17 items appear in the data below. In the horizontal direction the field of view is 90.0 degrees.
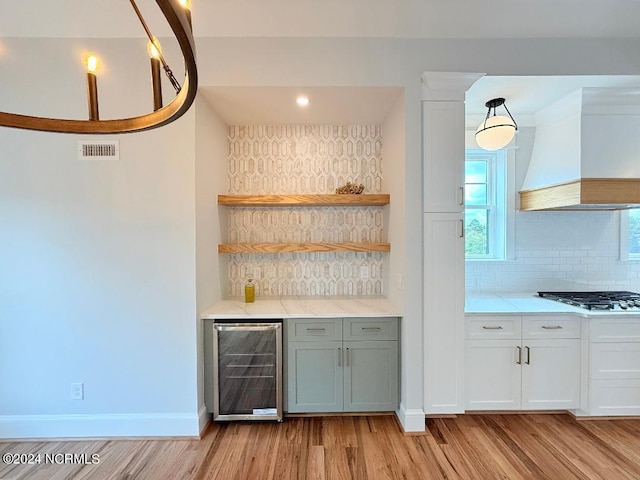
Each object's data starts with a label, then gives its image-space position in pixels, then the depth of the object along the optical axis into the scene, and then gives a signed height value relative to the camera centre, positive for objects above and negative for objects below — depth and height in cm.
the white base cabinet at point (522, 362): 255 -104
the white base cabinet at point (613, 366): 251 -105
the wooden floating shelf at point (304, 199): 278 +30
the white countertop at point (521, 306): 253 -62
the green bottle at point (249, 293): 283 -53
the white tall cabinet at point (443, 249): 237 -12
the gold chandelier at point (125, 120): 108 +41
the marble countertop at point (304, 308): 250 -62
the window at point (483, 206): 333 +28
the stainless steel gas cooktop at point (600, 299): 256 -58
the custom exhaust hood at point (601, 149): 263 +70
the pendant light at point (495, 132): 255 +81
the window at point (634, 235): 330 -3
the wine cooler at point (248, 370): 248 -107
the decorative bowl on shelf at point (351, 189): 292 +40
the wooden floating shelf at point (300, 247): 281 -12
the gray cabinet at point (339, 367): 253 -106
